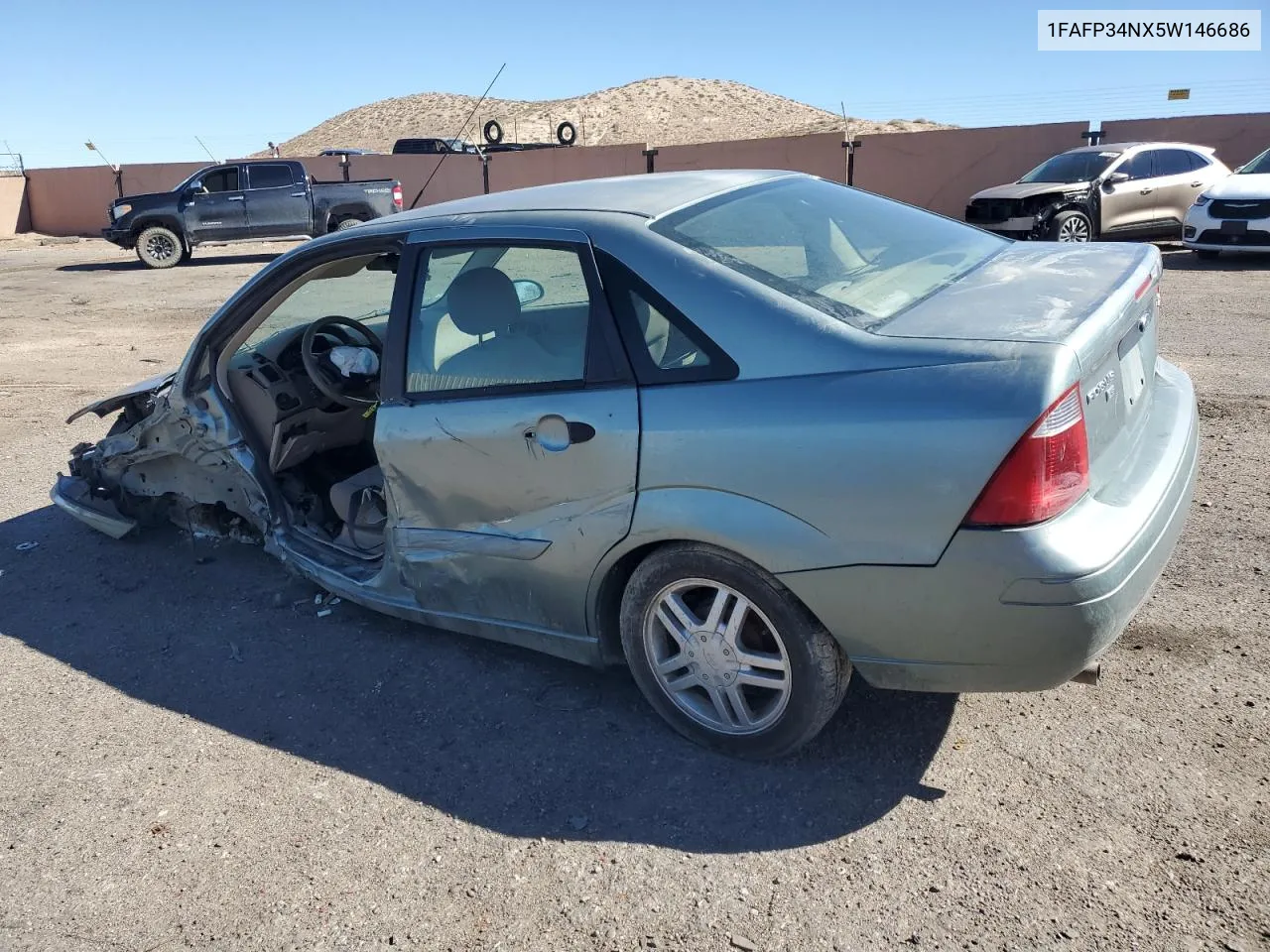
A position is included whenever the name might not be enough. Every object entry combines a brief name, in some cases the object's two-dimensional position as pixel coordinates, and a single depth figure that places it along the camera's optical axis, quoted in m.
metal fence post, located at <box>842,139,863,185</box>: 22.53
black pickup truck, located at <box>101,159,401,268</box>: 19.70
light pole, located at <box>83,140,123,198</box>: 28.72
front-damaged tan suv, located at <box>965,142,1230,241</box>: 13.84
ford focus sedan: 2.46
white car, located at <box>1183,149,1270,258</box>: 12.33
